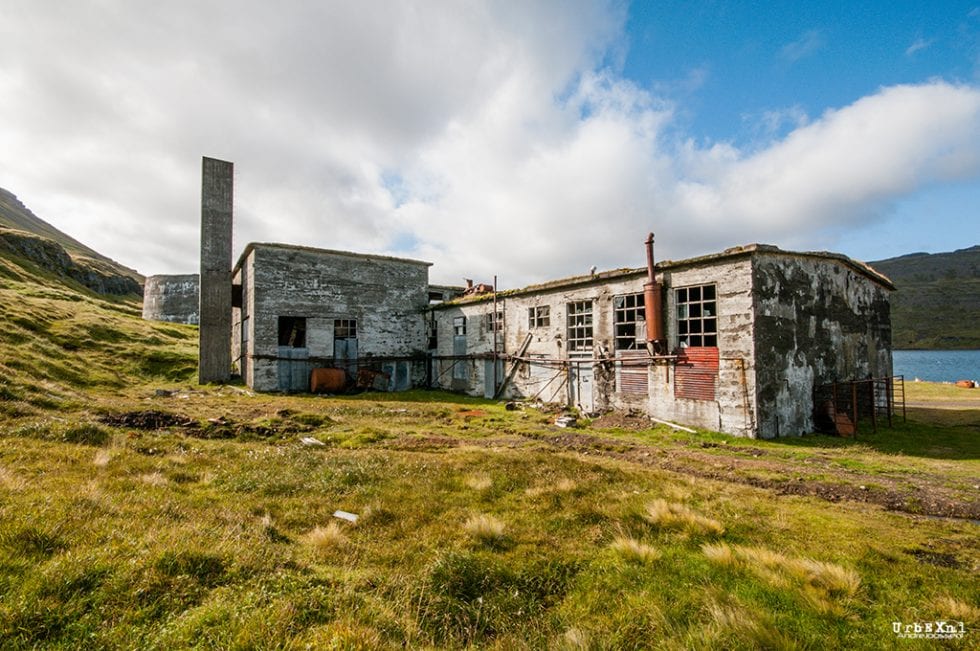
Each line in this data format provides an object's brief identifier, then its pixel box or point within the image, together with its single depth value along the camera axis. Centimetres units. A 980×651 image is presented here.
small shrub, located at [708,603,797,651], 353
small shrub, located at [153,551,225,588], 394
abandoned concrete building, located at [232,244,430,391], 2288
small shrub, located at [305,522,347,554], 495
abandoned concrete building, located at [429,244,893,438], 1329
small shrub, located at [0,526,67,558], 391
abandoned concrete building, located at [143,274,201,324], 4591
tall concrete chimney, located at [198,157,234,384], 2350
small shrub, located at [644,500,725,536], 593
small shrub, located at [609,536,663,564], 515
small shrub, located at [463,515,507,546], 552
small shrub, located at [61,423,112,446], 857
